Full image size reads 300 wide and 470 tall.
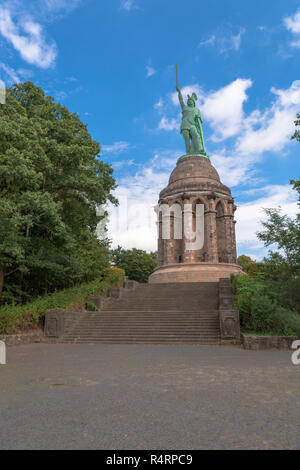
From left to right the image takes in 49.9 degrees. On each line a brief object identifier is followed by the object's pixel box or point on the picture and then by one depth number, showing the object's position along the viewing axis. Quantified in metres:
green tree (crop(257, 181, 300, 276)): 12.63
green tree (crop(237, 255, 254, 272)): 54.94
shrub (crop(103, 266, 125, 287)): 21.69
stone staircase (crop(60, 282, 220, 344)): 12.72
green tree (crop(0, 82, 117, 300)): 12.50
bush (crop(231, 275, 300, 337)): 11.08
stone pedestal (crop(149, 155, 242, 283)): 29.93
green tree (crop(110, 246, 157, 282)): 51.19
